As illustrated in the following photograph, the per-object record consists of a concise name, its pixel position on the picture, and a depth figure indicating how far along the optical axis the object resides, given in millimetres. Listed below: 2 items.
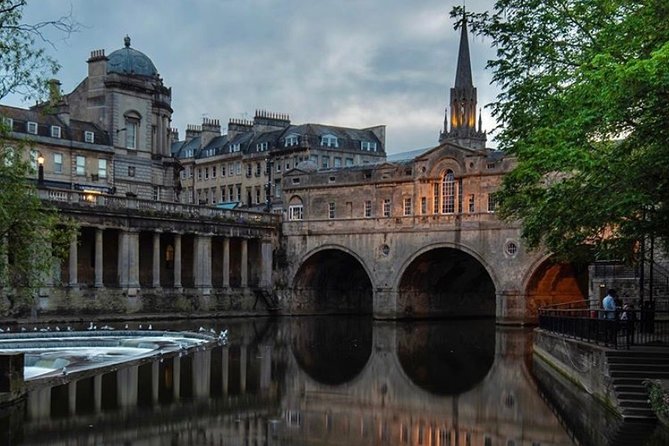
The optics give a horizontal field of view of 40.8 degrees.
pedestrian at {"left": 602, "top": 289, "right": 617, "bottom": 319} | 25250
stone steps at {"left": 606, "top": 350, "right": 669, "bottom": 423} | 17859
